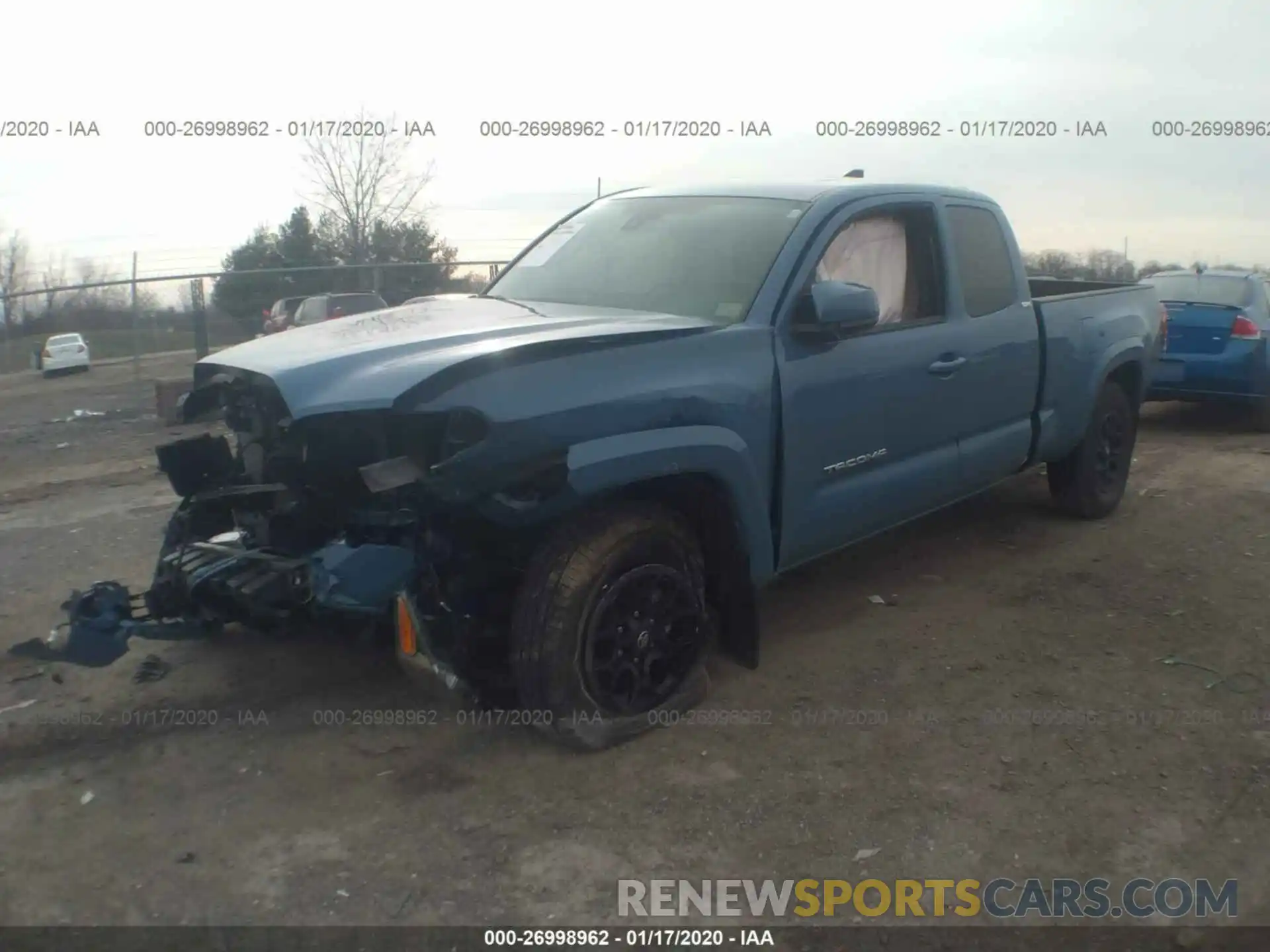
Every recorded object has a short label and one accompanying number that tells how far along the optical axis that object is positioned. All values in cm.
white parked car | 2027
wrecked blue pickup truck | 347
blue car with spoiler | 990
